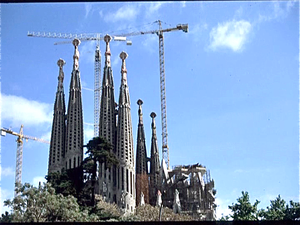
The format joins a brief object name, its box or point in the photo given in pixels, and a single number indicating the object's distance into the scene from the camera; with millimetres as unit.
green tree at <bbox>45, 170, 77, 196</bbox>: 54888
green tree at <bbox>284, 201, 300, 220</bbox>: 48262
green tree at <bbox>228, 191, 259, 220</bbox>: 49619
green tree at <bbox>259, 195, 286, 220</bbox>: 49188
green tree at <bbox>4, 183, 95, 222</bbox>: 38875
